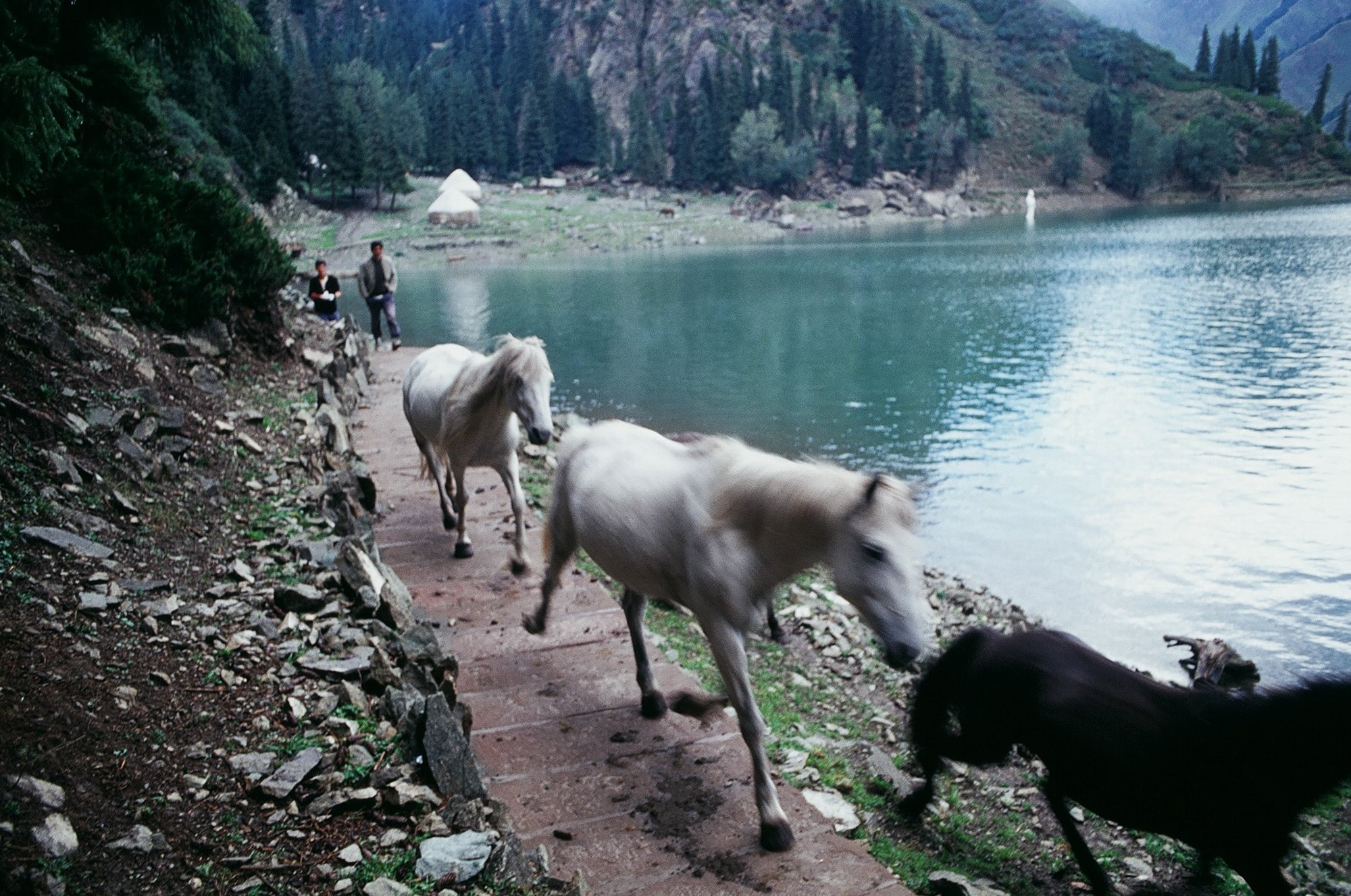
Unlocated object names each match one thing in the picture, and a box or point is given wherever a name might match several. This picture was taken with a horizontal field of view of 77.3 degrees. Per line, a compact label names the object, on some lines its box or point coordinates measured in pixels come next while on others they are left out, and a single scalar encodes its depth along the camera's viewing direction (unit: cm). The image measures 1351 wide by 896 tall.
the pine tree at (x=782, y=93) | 12577
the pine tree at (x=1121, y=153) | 11944
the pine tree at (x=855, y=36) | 15150
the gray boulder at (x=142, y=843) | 293
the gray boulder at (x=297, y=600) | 531
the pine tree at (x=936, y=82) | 13838
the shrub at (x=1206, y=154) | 11100
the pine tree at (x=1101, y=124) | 12794
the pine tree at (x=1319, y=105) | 11850
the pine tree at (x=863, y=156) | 11875
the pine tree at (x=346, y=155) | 7669
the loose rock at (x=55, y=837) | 272
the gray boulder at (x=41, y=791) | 289
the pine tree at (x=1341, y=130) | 11650
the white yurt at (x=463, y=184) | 8438
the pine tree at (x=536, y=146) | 12012
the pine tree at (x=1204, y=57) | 15200
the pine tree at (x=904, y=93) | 13688
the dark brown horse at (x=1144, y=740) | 353
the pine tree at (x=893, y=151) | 12494
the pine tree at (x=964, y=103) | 13412
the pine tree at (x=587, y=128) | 12800
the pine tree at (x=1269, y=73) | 14075
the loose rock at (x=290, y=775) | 351
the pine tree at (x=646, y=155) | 11719
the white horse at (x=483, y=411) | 708
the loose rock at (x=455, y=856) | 322
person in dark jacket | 1884
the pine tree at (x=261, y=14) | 6662
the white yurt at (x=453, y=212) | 7656
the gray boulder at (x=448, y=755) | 378
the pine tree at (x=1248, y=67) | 14288
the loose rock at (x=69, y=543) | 475
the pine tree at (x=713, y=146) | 11462
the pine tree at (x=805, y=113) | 12631
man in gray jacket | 1845
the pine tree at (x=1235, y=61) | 14288
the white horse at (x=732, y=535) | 351
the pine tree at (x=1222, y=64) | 14512
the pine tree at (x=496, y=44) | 16788
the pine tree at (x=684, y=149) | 11781
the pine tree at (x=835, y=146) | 12350
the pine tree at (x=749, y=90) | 12924
